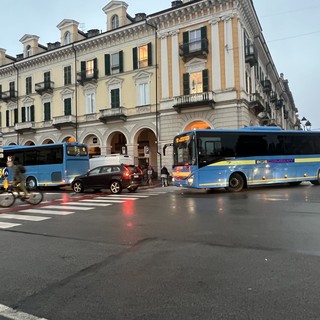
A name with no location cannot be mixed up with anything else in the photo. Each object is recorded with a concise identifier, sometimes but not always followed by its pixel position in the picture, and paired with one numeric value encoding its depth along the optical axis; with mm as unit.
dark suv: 18625
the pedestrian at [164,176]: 25203
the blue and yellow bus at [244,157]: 16750
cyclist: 13508
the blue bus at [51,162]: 23047
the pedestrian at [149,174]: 28225
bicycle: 13377
